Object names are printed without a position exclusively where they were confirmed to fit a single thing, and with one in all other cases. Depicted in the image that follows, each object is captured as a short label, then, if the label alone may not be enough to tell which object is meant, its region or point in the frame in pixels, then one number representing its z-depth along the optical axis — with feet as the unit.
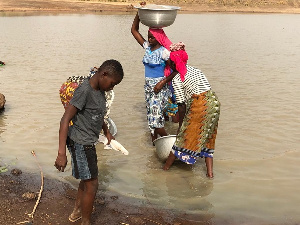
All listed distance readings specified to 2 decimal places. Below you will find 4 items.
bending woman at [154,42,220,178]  13.98
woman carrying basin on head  15.92
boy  9.86
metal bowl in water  15.23
